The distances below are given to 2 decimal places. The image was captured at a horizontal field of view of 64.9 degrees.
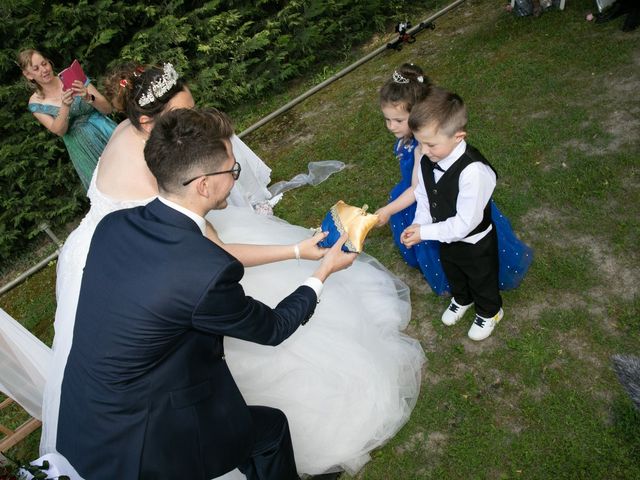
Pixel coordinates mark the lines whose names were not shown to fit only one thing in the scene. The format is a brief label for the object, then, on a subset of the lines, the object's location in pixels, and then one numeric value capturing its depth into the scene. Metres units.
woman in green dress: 4.79
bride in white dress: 3.02
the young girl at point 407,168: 3.12
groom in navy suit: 1.95
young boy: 2.79
